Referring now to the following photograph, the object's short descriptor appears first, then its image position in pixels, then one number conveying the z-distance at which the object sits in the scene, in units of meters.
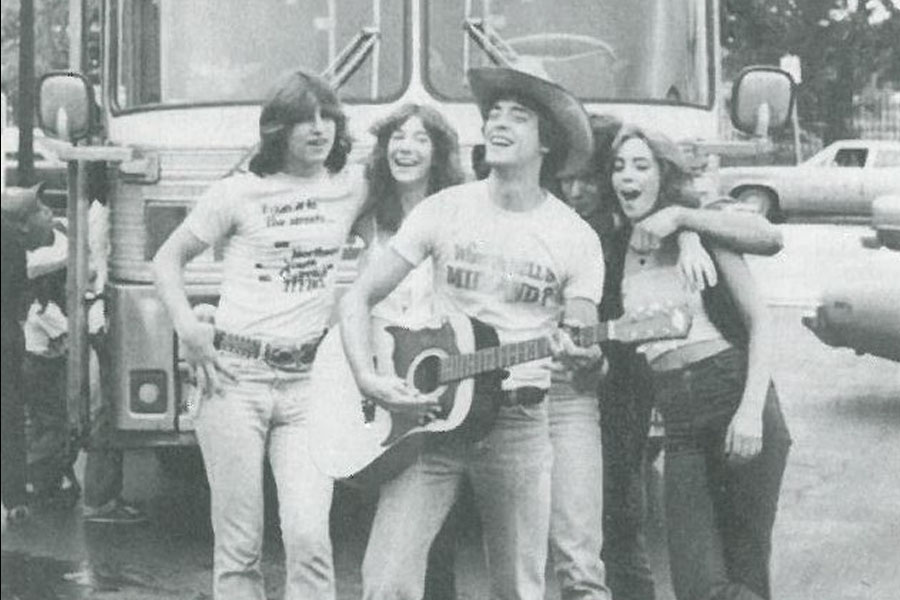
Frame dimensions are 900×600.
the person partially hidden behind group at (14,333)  8.23
